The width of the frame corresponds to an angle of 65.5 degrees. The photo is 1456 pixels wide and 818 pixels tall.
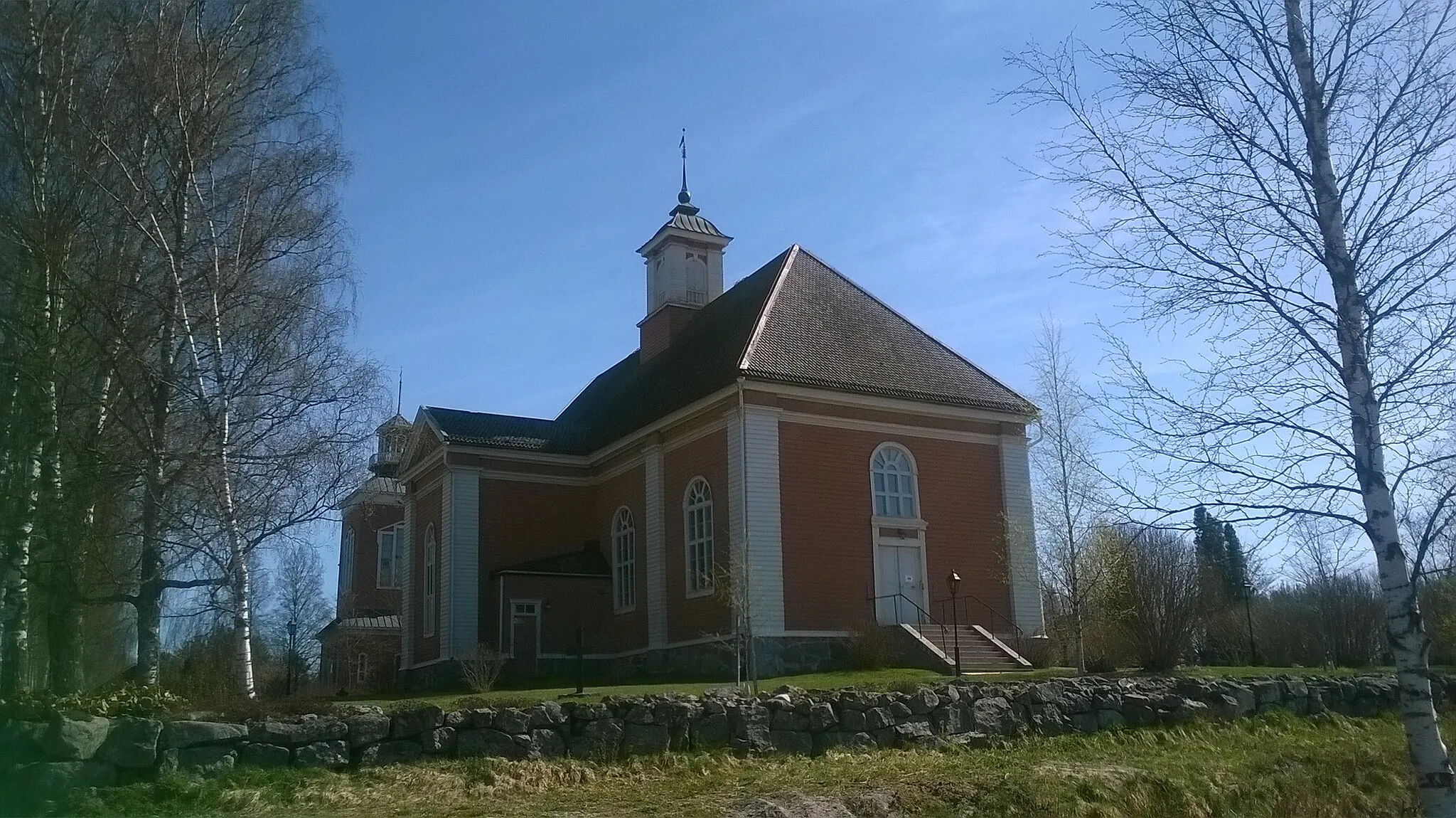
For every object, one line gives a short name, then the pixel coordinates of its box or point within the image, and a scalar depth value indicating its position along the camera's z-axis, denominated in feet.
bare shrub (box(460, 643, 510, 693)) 76.99
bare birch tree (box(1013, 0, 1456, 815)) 27.04
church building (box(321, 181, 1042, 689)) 82.48
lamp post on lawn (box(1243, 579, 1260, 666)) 96.32
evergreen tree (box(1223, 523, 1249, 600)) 95.31
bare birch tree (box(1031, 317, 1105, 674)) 75.10
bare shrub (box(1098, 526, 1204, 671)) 73.00
